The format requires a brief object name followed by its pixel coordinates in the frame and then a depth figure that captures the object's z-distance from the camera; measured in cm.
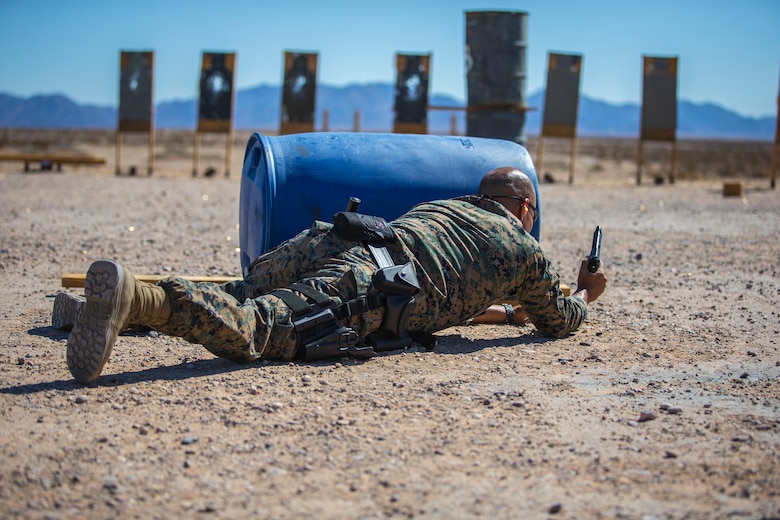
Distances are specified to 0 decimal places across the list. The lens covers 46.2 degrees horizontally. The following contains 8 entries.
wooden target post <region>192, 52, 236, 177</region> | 1892
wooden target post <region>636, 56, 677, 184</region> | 1886
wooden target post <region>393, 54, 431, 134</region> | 1727
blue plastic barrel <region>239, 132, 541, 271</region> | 522
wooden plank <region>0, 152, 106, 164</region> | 1825
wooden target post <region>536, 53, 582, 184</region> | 1920
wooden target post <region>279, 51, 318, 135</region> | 1839
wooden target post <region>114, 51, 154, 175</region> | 1872
